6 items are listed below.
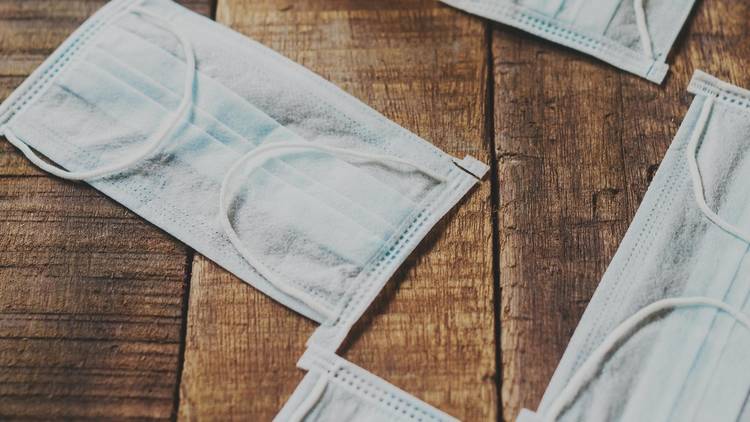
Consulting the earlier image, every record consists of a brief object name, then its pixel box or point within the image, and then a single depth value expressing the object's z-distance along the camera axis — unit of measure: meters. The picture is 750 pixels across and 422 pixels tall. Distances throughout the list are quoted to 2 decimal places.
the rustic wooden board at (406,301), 0.57
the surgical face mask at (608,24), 0.62
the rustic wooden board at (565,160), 0.58
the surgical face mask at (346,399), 0.56
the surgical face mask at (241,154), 0.59
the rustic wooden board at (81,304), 0.57
